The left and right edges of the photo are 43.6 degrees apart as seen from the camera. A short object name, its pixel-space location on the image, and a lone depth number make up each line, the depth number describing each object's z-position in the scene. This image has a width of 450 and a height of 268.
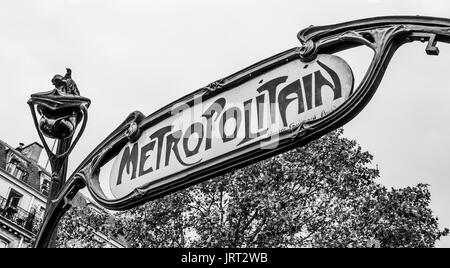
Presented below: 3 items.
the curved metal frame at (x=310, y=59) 2.51
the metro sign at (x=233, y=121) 2.67
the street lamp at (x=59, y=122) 3.81
